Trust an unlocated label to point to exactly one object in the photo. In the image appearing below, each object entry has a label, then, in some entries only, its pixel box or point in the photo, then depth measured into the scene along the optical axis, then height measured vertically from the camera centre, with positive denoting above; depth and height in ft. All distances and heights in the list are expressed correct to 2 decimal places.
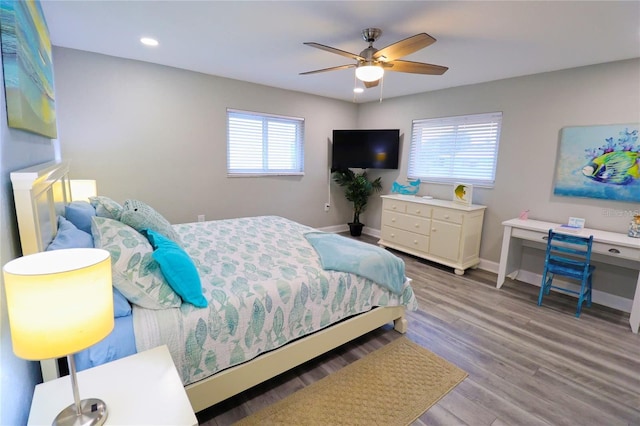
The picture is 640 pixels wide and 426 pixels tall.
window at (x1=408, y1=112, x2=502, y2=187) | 12.85 +1.10
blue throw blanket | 7.14 -2.23
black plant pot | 17.70 -3.51
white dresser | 12.37 -2.50
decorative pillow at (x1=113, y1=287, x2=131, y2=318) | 4.60 -2.22
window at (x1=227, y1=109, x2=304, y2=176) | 13.97 +1.06
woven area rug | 5.50 -4.50
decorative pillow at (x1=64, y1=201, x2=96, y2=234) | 6.55 -1.26
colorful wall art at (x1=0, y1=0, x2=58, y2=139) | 3.72 +1.33
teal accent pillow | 5.01 -1.87
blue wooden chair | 9.15 -2.72
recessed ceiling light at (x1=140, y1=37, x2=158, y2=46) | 8.91 +3.59
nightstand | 3.10 -2.60
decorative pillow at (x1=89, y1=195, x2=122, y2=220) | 6.07 -1.00
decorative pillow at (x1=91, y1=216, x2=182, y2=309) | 4.75 -1.77
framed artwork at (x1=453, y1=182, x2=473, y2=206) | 12.70 -0.86
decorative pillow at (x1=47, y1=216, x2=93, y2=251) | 4.72 -1.33
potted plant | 17.33 -1.08
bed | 4.62 -2.63
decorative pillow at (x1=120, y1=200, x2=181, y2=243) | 6.10 -1.21
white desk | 8.62 -2.13
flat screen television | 16.14 +1.12
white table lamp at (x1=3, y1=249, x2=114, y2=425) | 2.40 -1.27
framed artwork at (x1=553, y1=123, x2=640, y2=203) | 9.47 +0.50
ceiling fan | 7.10 +2.87
